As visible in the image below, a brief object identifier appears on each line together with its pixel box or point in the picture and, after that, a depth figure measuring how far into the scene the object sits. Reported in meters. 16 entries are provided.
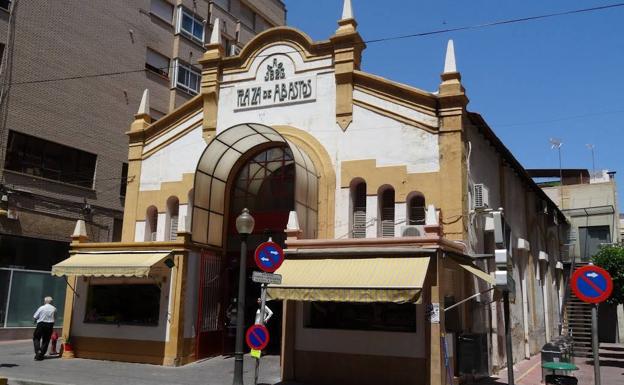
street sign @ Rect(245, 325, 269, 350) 11.20
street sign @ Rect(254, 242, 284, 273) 11.54
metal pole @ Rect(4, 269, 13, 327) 20.98
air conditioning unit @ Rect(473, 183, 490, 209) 15.50
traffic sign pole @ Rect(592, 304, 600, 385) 8.76
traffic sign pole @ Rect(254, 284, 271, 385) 11.66
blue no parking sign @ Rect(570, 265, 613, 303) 8.85
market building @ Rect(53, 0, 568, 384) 13.16
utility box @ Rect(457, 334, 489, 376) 13.77
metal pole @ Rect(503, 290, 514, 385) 10.56
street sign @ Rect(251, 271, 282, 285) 11.30
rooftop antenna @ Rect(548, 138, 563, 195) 37.16
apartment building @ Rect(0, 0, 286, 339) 21.52
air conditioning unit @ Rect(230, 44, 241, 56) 31.87
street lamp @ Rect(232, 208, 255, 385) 11.44
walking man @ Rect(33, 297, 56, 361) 16.22
